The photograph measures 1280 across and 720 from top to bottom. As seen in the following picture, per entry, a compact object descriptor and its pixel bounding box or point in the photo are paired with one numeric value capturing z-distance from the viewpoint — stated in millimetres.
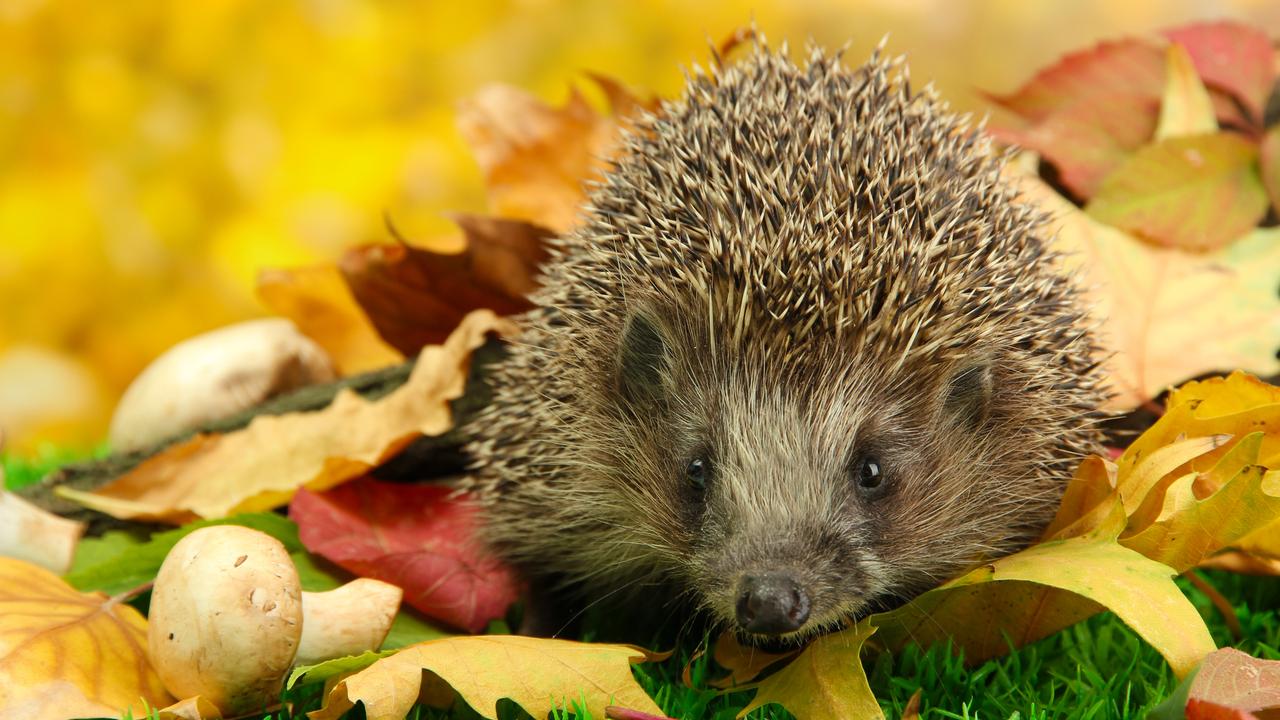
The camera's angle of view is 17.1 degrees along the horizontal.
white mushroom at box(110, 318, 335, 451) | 841
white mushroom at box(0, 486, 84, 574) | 760
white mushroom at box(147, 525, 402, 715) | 698
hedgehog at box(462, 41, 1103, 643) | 717
